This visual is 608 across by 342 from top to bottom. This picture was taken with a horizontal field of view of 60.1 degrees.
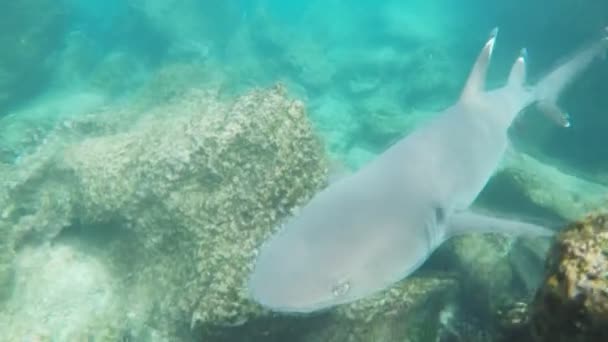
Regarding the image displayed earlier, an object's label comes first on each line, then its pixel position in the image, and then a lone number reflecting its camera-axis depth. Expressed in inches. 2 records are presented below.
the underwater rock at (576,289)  65.2
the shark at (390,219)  81.0
